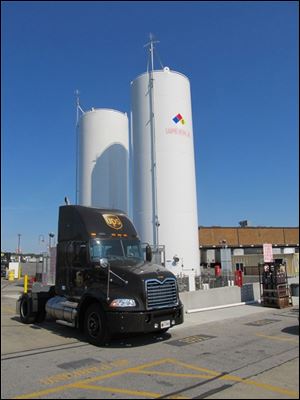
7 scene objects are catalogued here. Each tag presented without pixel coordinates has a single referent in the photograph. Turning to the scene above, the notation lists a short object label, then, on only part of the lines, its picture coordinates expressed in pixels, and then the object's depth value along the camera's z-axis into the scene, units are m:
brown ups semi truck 9.62
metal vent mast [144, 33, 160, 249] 22.41
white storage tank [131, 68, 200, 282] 22.44
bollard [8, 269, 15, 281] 41.70
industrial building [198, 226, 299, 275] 61.54
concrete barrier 15.65
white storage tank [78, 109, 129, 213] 28.28
